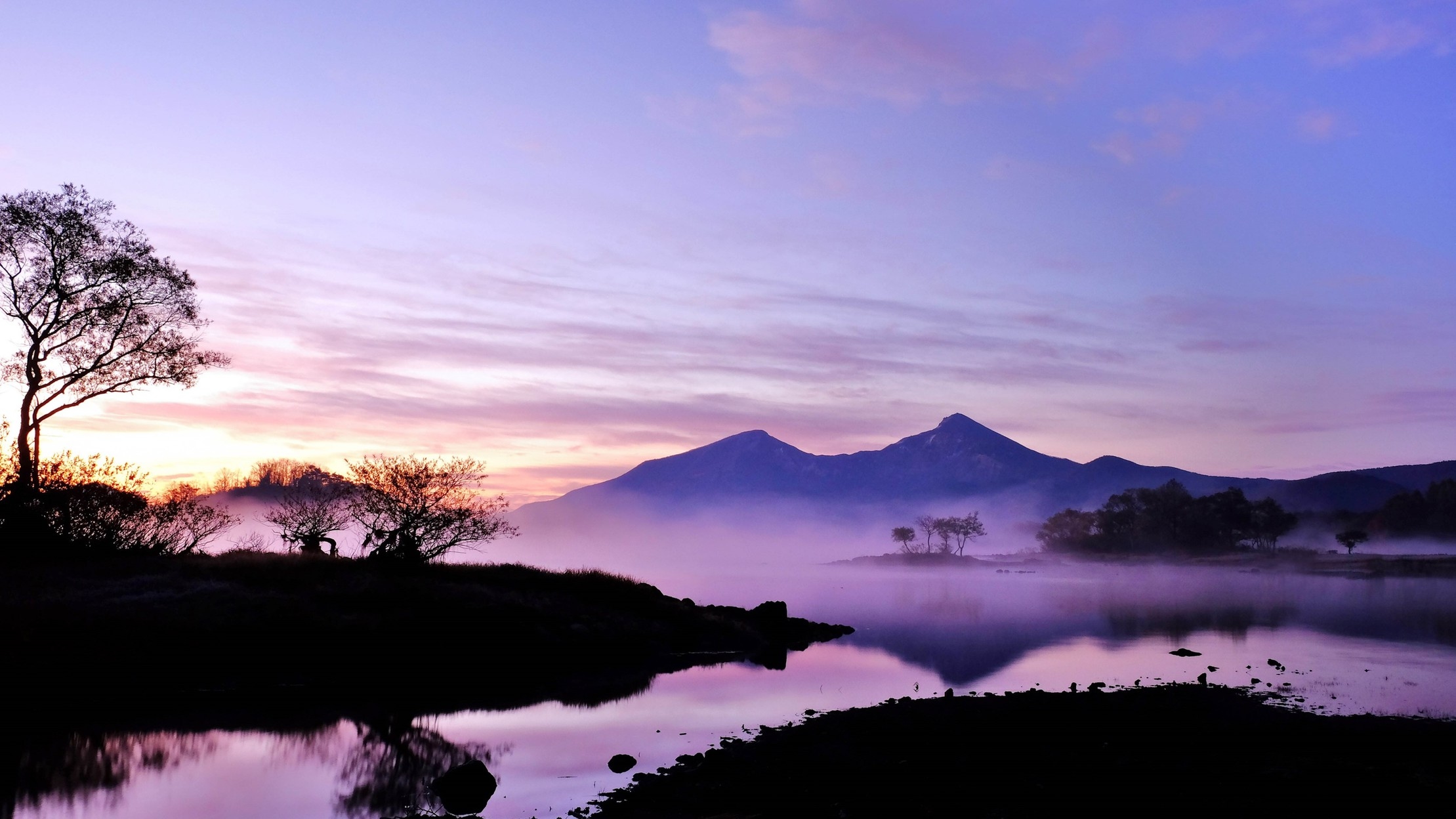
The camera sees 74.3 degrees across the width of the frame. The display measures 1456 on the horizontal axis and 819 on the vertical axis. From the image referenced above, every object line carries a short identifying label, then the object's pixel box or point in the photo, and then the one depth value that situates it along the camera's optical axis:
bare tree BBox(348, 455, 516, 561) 53.38
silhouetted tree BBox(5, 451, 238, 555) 45.97
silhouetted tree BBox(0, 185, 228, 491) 46.94
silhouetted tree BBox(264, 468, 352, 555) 55.19
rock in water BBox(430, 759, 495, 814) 21.50
